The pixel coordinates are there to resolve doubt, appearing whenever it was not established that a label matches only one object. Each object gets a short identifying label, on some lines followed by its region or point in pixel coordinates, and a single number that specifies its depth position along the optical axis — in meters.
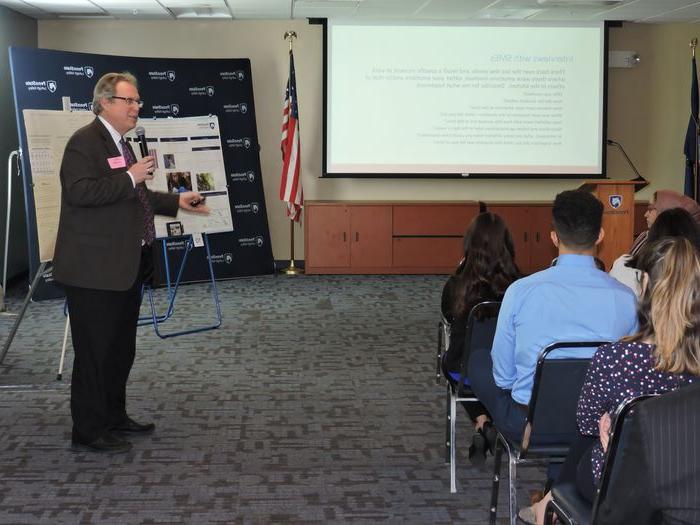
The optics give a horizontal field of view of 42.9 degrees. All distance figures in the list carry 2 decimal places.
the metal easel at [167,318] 6.62
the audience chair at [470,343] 3.34
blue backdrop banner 8.28
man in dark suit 3.79
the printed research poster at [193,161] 7.92
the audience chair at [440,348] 4.12
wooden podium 7.41
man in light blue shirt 2.72
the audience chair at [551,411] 2.62
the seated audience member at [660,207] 4.36
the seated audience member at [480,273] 3.64
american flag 9.70
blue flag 10.07
